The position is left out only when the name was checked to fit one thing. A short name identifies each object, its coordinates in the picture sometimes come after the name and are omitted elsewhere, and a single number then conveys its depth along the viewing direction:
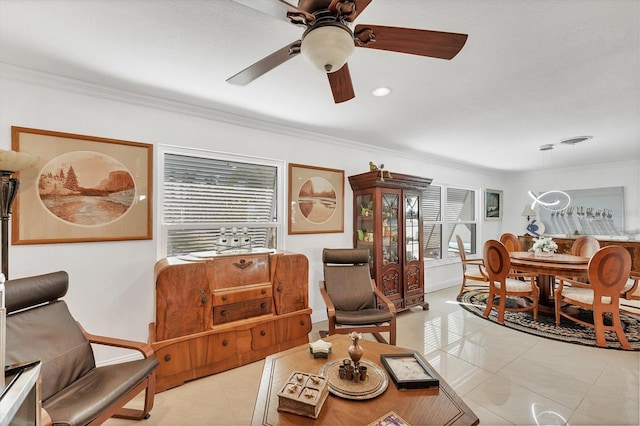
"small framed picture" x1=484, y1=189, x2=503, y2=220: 6.48
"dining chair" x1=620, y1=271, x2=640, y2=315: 3.29
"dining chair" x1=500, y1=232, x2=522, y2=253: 5.26
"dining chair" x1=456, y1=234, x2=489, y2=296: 4.54
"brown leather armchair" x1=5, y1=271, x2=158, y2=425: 1.54
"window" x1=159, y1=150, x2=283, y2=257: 2.87
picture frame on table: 1.51
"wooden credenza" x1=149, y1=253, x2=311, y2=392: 2.30
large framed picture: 2.18
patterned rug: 3.12
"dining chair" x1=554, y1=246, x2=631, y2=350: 2.95
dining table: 3.35
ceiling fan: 1.09
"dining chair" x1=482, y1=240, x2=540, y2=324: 3.67
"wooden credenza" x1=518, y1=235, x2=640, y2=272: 4.88
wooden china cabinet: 3.84
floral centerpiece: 4.10
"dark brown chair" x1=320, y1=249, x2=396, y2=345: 2.77
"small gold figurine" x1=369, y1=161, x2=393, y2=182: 3.76
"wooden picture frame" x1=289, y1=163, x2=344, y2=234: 3.57
